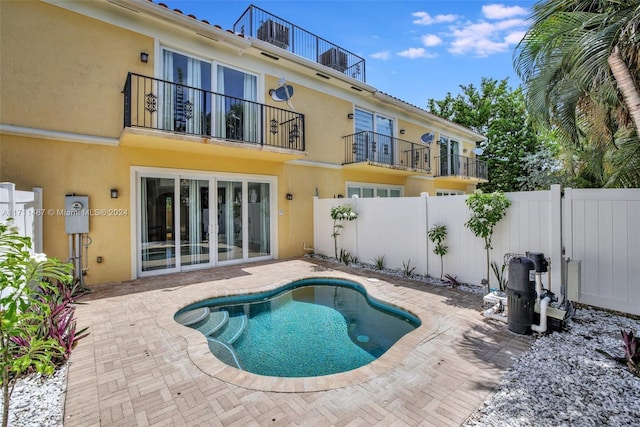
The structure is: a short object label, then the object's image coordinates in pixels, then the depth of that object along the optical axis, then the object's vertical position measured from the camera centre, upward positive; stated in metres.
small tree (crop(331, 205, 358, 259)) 11.41 -0.19
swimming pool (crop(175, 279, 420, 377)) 4.97 -2.49
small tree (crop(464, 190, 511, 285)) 7.31 -0.03
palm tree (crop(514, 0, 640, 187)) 4.86 +2.60
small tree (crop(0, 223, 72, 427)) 2.24 -0.73
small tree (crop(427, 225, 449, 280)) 8.74 -0.82
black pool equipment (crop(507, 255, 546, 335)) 5.19 -1.47
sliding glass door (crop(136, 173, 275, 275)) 9.50 -0.34
